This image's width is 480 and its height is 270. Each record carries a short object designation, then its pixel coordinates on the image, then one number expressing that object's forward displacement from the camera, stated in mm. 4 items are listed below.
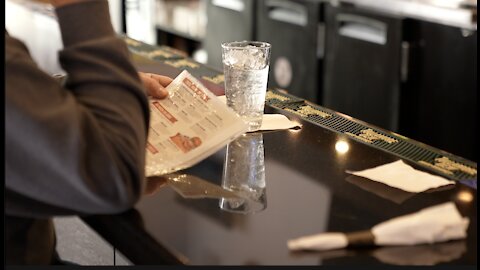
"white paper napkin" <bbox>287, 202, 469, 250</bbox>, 876
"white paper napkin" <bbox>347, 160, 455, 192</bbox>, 1049
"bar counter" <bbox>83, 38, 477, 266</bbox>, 868
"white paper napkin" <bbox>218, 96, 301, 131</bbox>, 1330
